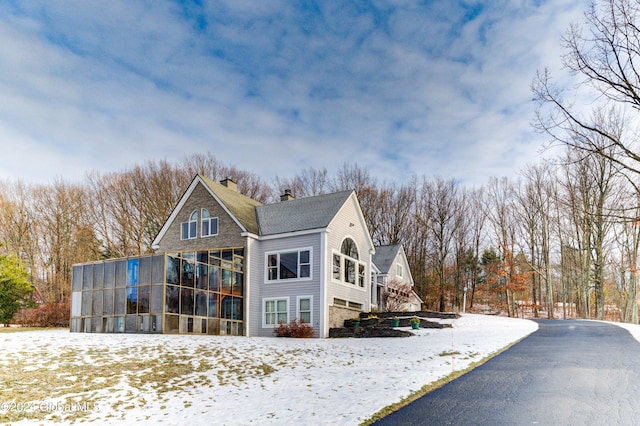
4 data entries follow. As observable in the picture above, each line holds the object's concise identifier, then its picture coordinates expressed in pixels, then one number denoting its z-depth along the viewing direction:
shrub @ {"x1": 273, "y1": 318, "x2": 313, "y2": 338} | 20.68
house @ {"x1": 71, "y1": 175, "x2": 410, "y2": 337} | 20.33
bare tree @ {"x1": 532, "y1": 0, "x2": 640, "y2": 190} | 9.29
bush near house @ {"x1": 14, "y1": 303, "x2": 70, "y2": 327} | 28.52
